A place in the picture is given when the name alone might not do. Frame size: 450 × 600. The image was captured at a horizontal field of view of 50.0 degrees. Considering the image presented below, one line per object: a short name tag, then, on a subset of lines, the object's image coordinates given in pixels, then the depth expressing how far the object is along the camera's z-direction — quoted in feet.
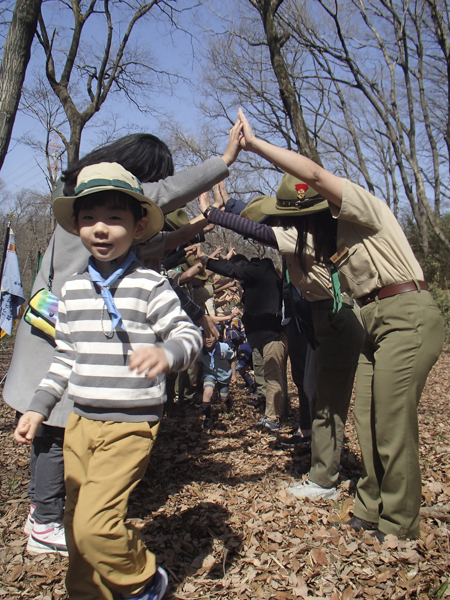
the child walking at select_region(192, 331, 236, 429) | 20.28
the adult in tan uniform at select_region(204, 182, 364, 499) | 10.80
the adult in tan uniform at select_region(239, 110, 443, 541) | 8.61
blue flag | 18.92
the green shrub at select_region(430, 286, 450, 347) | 40.73
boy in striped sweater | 6.25
